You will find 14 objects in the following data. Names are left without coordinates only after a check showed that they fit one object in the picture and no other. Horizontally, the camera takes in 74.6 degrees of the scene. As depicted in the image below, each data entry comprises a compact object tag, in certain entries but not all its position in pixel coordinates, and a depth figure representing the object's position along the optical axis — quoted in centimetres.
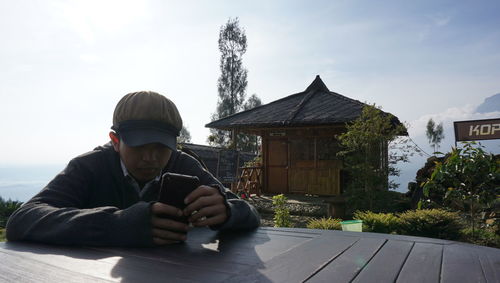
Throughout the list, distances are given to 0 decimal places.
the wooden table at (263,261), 88
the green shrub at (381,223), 455
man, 121
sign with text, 767
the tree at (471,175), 432
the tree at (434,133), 3522
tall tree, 2772
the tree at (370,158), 714
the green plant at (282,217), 570
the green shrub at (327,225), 459
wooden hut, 1061
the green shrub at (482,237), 428
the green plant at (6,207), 843
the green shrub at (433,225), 441
